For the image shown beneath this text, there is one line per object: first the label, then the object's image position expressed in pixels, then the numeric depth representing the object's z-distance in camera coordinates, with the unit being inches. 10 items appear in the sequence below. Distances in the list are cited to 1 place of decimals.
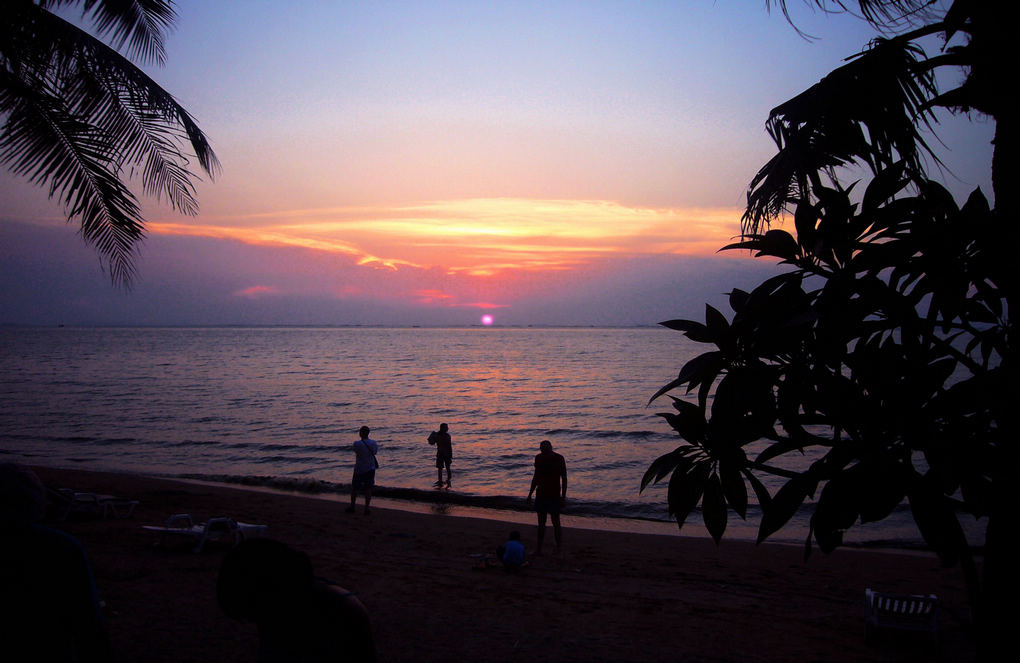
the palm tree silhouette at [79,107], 259.9
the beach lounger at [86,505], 449.4
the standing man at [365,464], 505.0
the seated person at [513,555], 380.8
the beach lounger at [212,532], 382.0
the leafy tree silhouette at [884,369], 79.9
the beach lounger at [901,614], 279.0
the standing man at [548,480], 412.7
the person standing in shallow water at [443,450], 682.1
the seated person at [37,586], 90.4
